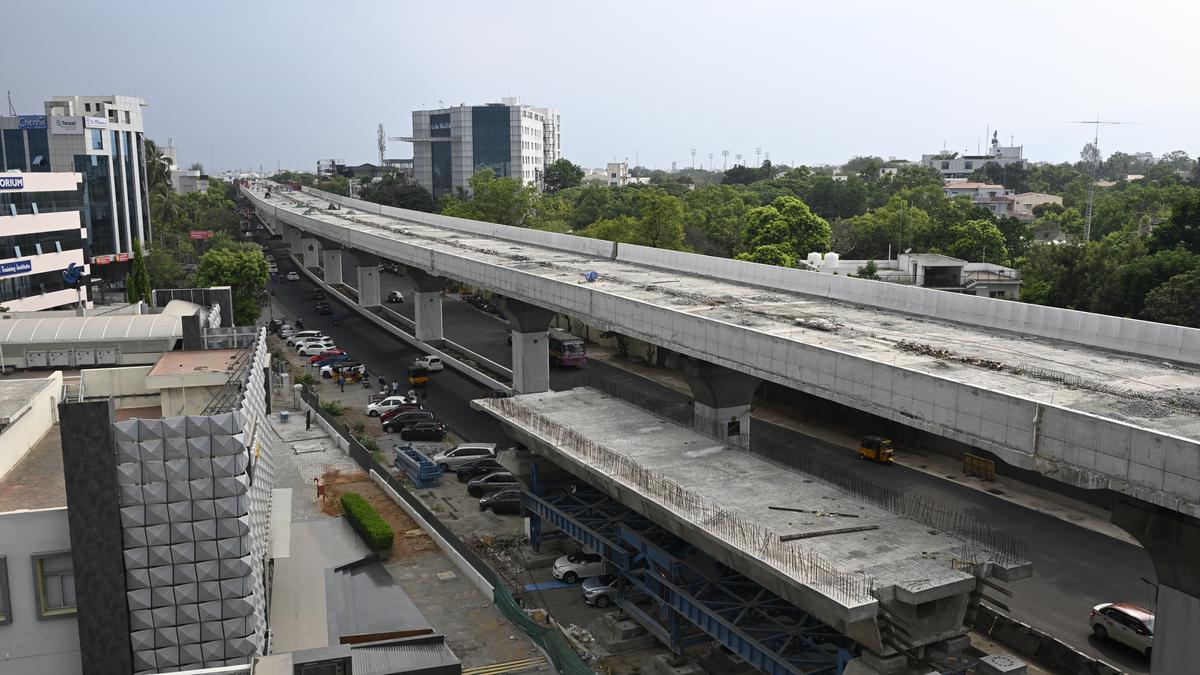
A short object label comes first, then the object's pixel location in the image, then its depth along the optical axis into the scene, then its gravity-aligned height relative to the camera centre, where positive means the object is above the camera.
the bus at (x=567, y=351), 58.84 -10.75
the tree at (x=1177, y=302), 42.50 -5.52
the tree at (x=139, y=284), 56.44 -6.57
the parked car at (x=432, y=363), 57.31 -11.23
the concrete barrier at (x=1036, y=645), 23.77 -11.90
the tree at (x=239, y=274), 66.75 -7.14
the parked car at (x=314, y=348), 65.94 -11.92
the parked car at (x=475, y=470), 39.22 -11.92
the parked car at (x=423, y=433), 45.38 -12.05
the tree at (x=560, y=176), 170.38 -0.39
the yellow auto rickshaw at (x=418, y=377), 55.47 -11.59
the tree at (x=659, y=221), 73.75 -3.55
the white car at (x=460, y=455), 40.44 -11.73
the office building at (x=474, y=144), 167.00 +5.20
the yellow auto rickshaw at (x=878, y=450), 41.41 -11.65
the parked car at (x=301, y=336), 68.88 -11.58
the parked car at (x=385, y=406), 49.62 -11.84
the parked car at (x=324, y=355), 62.40 -11.81
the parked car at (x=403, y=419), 47.16 -11.90
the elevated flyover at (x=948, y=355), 17.84 -4.65
